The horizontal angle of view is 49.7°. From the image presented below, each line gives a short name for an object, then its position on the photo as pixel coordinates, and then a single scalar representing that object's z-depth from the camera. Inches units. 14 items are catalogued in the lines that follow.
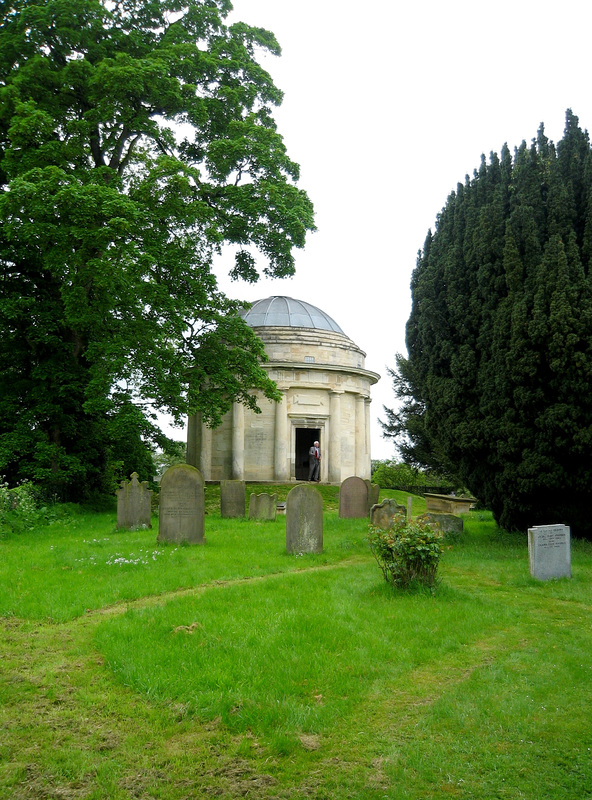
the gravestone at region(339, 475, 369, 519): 634.8
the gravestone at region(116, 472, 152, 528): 532.7
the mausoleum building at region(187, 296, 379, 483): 993.5
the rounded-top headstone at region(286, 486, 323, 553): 412.5
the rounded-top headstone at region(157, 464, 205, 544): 429.1
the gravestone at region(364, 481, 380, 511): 665.6
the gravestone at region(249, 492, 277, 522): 611.2
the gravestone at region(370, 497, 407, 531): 470.9
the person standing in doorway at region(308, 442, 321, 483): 997.8
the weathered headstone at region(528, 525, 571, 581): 340.8
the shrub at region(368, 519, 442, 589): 295.1
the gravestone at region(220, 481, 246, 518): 649.0
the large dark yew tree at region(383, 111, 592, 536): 437.1
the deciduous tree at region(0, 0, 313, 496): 605.6
